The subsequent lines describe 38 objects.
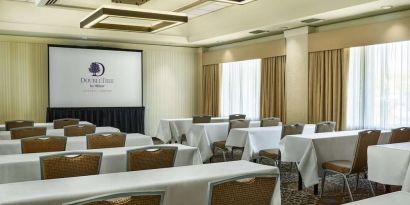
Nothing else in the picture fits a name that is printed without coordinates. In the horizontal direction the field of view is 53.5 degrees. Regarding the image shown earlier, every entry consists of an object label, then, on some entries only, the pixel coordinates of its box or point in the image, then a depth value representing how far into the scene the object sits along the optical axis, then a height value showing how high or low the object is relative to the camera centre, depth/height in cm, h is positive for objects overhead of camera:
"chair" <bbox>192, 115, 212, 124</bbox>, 888 -46
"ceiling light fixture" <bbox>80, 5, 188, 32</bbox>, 704 +151
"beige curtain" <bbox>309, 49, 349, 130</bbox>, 836 +26
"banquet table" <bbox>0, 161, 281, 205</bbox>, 239 -56
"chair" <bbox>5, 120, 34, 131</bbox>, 711 -45
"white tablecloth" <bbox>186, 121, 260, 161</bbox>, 755 -71
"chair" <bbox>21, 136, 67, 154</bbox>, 436 -50
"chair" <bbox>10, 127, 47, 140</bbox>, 572 -48
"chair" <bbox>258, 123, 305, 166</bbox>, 623 -82
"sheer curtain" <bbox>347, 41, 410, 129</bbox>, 745 +22
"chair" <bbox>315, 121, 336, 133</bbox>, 639 -47
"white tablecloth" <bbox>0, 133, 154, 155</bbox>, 490 -58
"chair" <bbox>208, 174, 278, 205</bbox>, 238 -57
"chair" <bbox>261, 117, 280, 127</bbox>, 779 -47
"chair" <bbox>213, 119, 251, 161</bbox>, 741 -53
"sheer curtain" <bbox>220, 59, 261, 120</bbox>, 1115 +28
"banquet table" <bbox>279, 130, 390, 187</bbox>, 525 -70
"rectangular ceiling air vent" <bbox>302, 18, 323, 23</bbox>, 834 +162
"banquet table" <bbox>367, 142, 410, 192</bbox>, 398 -67
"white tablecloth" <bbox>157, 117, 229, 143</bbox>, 922 -70
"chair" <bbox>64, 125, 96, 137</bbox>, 611 -48
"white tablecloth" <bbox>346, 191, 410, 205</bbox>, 216 -56
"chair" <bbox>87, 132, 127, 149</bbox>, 475 -50
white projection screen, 1088 +59
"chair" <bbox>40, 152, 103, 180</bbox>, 324 -54
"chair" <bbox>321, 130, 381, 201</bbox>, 490 -76
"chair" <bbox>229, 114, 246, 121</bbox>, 909 -43
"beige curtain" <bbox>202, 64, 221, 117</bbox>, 1261 +31
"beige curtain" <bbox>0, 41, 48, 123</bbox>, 1050 +45
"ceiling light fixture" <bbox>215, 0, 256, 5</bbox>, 657 +157
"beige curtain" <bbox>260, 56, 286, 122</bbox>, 991 +25
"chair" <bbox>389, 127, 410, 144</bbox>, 537 -50
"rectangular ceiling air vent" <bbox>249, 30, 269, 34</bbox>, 1004 +165
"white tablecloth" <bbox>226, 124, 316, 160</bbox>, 651 -68
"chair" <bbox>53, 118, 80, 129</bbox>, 742 -46
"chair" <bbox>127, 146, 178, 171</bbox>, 357 -53
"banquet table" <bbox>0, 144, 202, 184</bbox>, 352 -61
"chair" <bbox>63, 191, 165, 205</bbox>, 188 -50
